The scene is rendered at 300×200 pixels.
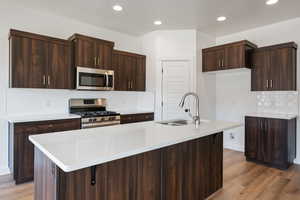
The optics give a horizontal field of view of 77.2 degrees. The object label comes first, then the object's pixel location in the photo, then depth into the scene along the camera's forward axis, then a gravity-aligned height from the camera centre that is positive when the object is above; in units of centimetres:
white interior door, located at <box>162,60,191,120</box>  433 +27
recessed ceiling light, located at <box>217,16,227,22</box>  359 +154
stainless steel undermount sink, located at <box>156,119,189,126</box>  250 -35
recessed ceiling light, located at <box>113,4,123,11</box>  315 +153
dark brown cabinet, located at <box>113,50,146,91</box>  408 +61
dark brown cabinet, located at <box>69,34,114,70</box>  335 +86
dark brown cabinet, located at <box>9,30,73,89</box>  285 +58
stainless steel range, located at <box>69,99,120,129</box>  332 -30
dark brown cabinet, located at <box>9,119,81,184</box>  264 -73
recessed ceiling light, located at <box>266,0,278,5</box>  293 +151
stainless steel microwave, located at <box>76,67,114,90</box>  342 +36
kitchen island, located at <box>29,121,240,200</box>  126 -56
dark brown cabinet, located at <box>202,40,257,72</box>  377 +89
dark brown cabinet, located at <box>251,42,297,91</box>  346 +58
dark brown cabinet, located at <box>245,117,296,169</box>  325 -79
